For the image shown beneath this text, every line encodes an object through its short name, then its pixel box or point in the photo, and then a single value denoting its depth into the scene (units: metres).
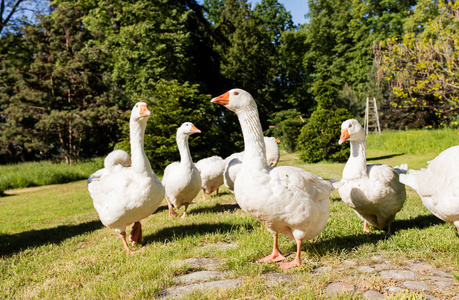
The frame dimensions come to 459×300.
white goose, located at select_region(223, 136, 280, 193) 6.88
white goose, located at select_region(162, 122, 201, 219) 6.13
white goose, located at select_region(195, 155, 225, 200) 7.90
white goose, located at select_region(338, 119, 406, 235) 4.21
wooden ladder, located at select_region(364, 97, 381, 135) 28.90
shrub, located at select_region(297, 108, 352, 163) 16.52
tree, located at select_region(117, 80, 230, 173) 14.30
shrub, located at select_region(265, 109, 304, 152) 25.83
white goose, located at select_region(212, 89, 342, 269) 3.20
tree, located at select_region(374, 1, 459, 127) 10.88
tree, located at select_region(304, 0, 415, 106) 35.31
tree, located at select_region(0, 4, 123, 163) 18.03
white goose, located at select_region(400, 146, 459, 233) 3.31
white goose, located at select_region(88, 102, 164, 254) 4.12
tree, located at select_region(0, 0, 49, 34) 23.80
